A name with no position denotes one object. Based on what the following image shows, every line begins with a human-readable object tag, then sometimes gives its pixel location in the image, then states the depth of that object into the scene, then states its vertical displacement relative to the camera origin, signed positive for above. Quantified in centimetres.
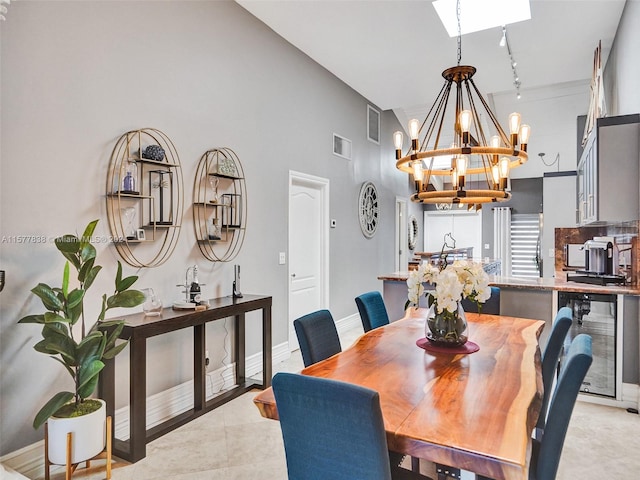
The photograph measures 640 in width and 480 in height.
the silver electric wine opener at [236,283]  346 -37
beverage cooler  326 -76
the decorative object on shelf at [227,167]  341 +62
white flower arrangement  203 -22
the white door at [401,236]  743 +8
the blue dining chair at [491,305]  334 -53
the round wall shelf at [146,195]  266 +31
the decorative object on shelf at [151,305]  270 -43
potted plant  203 -55
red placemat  210 -56
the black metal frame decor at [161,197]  290 +32
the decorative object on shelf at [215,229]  338 +9
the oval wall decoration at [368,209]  600 +48
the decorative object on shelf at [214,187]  342 +45
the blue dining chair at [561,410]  136 -57
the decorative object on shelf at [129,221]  270 +13
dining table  119 -59
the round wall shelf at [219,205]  332 +30
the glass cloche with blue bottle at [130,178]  263 +41
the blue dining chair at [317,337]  220 -54
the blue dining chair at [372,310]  298 -53
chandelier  259 +58
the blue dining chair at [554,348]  212 -56
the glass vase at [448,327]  214 -46
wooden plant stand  205 -116
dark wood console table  239 -85
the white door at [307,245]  457 -6
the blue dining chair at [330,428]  118 -58
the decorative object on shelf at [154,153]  278 +60
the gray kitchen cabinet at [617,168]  301 +55
